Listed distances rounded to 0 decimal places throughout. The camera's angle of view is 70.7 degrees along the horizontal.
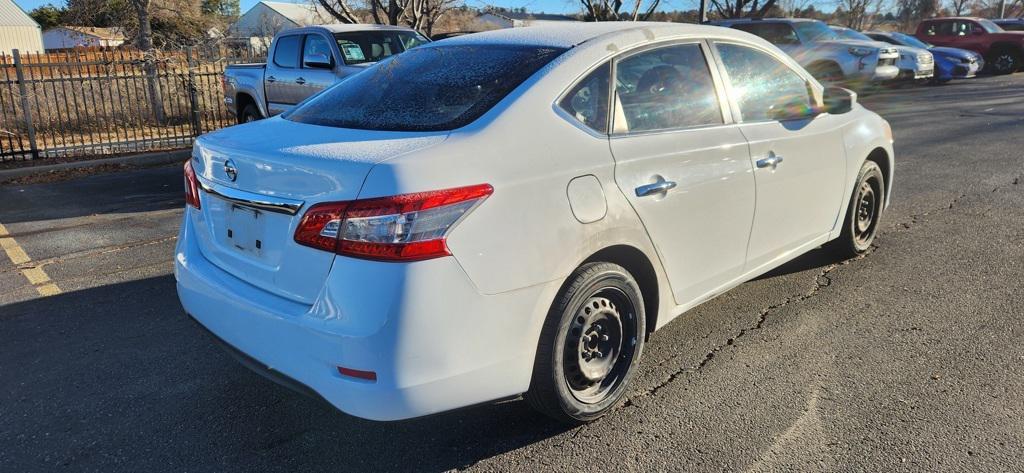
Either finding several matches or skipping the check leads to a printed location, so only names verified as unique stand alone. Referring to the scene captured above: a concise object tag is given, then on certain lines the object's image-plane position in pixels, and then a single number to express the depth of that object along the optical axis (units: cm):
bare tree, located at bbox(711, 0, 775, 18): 2697
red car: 2328
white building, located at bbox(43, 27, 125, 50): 2724
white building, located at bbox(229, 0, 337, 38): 5200
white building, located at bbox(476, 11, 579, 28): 5142
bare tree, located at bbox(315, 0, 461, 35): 1606
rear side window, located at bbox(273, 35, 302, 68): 1015
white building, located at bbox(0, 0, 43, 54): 5228
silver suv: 1559
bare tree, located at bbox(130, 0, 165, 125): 1293
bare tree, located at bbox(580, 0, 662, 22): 1988
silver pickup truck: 952
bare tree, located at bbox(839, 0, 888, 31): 4656
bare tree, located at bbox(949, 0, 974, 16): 6212
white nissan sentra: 235
